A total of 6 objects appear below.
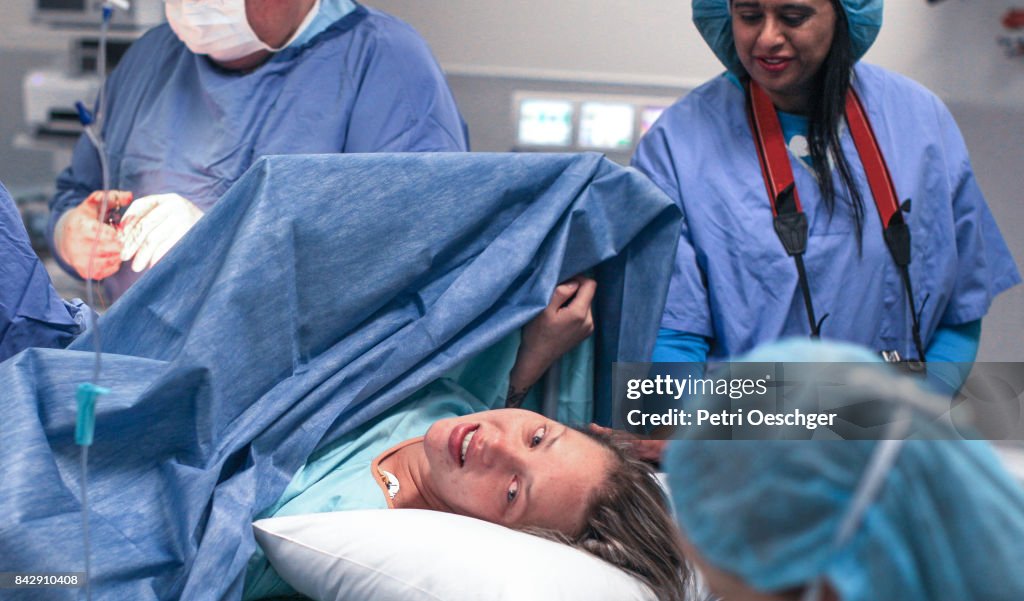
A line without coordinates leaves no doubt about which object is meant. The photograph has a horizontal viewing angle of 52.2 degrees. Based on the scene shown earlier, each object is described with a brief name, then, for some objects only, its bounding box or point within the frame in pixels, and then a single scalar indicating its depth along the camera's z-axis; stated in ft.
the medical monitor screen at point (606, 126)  10.11
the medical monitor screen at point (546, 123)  10.15
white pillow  4.16
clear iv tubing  3.61
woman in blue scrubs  6.02
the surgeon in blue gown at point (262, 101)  6.65
